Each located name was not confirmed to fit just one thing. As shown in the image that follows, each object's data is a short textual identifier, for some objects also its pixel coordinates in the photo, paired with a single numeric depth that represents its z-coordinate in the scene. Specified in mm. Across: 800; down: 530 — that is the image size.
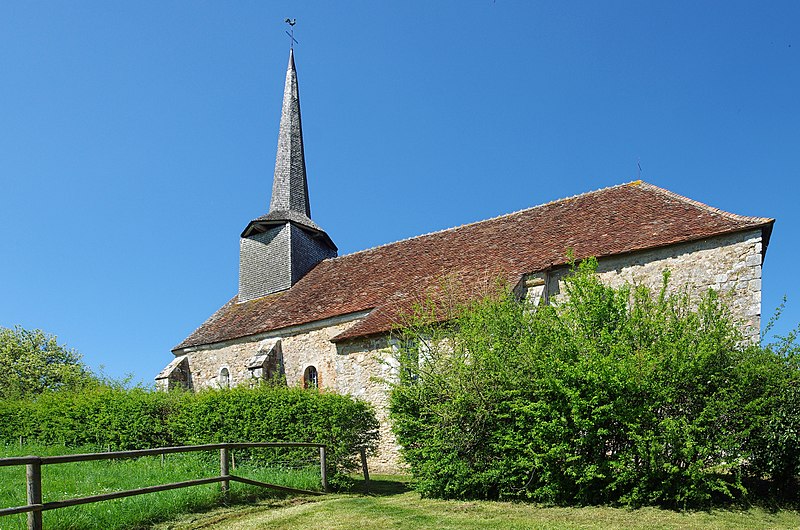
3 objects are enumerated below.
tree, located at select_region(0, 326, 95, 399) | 35562
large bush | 8703
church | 14070
